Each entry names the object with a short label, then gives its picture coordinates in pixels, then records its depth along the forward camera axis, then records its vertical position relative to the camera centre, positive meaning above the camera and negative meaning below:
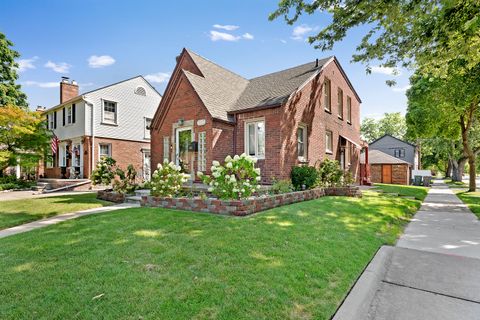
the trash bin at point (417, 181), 30.07 -2.15
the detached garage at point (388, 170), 30.53 -0.87
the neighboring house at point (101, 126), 18.95 +2.93
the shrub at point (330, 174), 12.25 -0.58
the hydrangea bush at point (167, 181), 8.66 -0.64
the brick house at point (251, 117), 11.44 +2.24
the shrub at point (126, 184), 11.34 -0.98
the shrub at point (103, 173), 12.36 -0.53
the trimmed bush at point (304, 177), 10.77 -0.62
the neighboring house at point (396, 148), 40.00 +2.51
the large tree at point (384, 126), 62.31 +9.40
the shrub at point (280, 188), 9.45 -0.95
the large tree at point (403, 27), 7.14 +4.28
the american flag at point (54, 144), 19.53 +1.41
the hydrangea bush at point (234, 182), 7.02 -0.54
